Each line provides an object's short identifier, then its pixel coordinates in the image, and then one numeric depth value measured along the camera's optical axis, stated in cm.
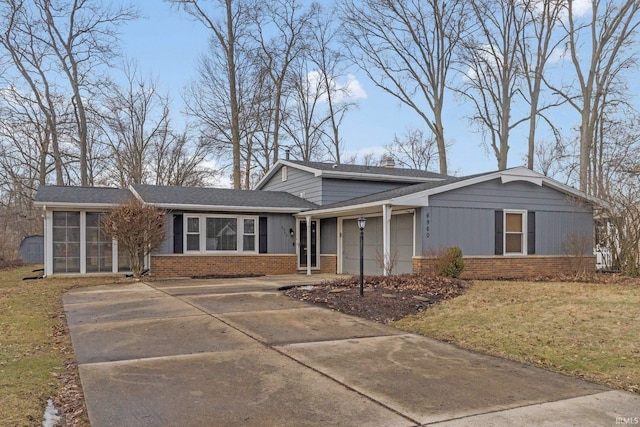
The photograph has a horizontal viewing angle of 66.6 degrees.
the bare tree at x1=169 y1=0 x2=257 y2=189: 2686
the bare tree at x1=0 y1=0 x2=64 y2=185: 2516
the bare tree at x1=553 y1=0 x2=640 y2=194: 2228
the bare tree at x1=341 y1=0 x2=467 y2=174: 2516
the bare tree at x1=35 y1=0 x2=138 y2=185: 2558
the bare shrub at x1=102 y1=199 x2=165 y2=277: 1442
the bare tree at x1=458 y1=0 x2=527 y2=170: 2430
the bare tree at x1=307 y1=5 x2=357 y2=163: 3014
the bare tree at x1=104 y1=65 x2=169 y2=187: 3018
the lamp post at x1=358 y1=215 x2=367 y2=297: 1002
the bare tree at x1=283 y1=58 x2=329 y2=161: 3092
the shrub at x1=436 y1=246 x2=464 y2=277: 1277
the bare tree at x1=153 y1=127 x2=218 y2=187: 3241
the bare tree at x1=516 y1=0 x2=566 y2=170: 2359
